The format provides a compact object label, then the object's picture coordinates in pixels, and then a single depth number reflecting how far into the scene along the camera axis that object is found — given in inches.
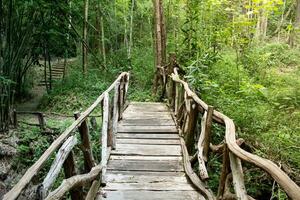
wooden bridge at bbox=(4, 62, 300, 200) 92.9
